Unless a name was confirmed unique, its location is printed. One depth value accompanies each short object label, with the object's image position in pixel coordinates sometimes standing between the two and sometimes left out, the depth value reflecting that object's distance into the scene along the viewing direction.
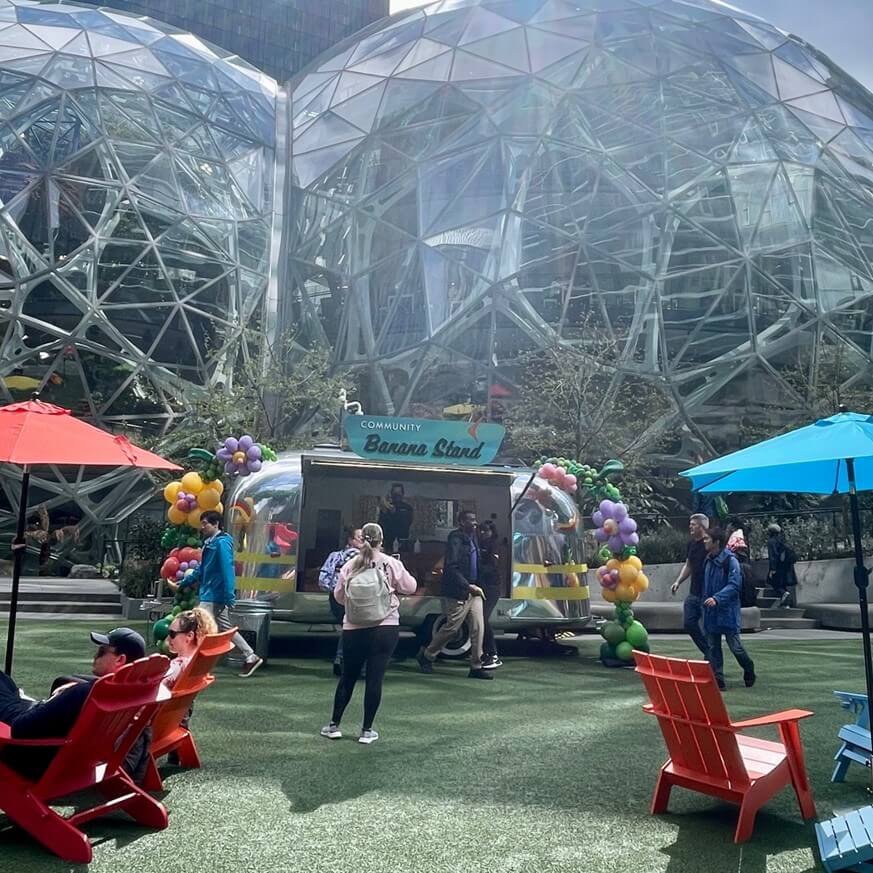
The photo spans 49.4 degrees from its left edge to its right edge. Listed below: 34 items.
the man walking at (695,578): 9.68
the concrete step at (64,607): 16.42
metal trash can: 10.48
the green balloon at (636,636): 11.30
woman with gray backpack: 6.69
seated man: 4.37
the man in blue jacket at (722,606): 9.40
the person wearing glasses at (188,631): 5.93
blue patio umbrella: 4.99
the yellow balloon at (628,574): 11.53
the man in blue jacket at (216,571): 9.36
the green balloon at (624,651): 11.12
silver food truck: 11.23
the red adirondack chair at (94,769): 4.25
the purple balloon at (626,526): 11.67
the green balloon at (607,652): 11.33
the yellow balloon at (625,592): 11.52
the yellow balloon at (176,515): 11.73
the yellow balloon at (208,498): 11.72
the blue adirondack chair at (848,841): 4.08
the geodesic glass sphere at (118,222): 24.95
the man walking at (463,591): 10.15
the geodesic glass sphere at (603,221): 23.58
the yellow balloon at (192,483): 11.66
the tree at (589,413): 21.09
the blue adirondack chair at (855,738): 5.69
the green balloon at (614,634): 11.29
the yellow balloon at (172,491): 11.88
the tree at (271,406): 21.88
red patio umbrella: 5.64
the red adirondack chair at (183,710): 5.41
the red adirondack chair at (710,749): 4.79
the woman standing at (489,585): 10.80
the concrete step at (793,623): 16.94
